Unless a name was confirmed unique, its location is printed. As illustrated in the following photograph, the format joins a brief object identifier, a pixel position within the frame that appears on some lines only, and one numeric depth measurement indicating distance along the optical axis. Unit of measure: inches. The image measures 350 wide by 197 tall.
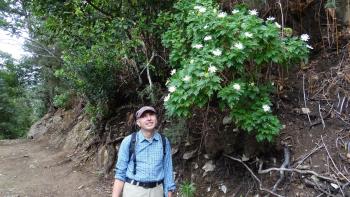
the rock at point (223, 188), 192.4
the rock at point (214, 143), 201.2
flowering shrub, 149.3
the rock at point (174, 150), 243.7
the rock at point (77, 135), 424.6
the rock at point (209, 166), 210.2
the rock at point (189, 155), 231.0
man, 134.5
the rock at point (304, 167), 170.7
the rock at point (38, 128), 660.7
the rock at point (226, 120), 196.9
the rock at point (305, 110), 198.1
